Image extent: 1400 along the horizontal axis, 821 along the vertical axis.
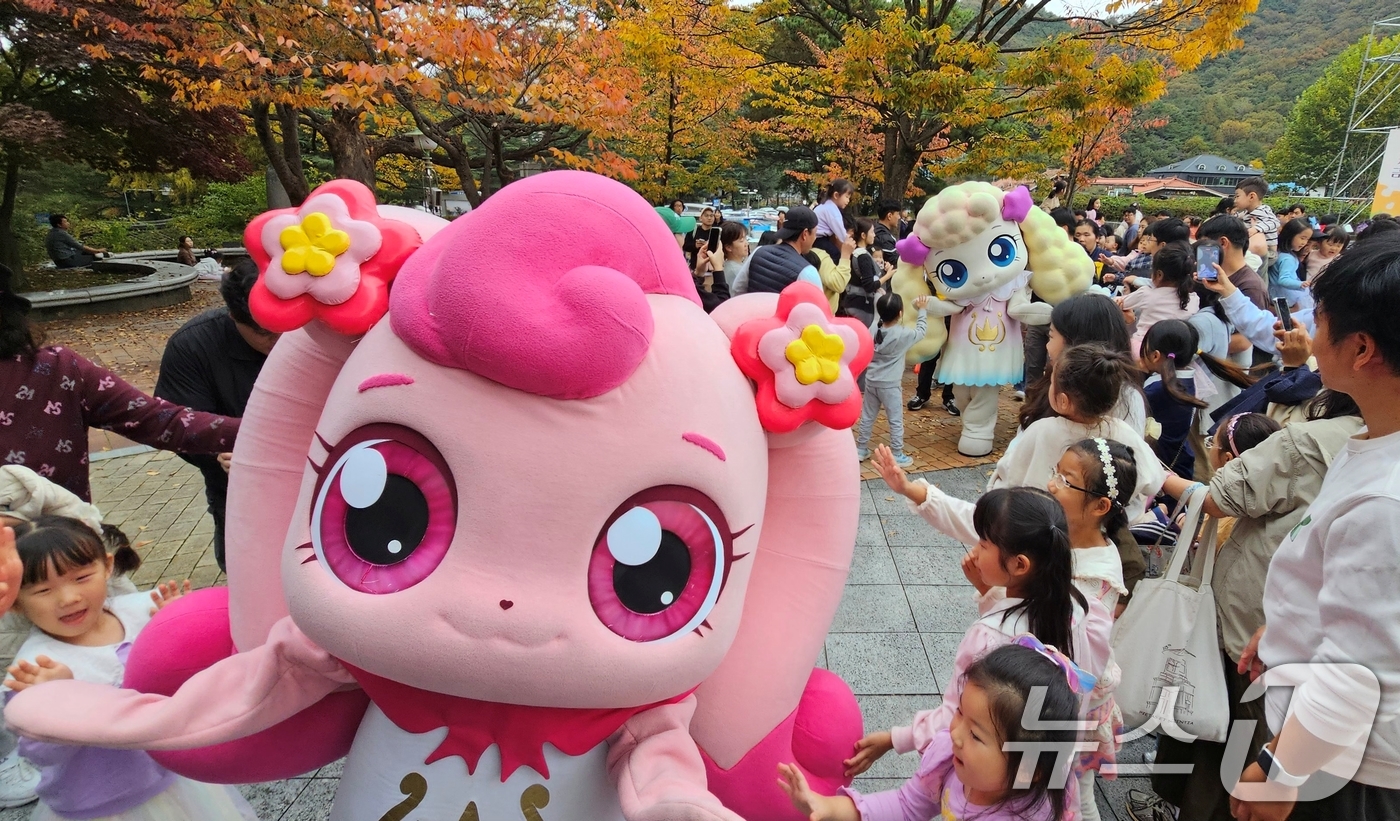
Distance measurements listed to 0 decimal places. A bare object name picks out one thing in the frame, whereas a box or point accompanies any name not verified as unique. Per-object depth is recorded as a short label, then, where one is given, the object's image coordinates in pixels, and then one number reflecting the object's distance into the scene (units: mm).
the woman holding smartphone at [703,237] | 8105
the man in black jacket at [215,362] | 2873
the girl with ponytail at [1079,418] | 2838
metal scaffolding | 31984
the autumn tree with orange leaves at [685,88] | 9617
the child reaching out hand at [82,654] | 1786
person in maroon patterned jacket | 2301
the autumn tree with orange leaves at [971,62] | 7953
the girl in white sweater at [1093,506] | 2264
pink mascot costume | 1359
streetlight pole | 11081
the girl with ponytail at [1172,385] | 3832
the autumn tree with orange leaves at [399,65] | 5848
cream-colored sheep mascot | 5277
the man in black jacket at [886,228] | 8273
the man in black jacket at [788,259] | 5055
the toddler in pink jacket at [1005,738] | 1474
